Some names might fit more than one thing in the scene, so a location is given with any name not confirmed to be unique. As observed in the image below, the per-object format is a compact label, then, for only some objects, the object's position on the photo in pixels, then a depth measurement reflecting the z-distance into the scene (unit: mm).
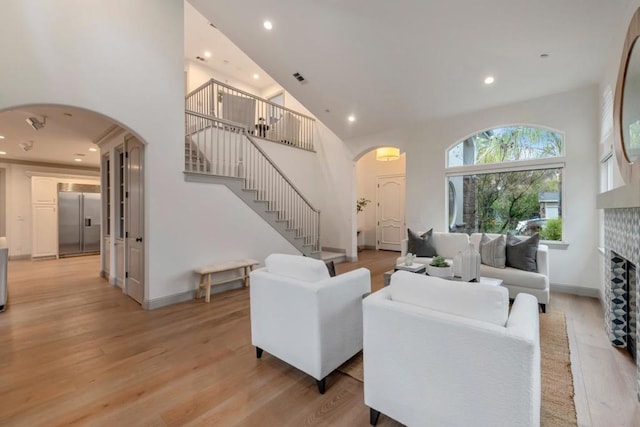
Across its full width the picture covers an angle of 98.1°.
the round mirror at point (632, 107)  2242
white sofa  3461
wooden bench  4023
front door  8398
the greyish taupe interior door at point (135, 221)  3879
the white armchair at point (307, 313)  2004
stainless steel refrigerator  7578
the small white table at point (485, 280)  3113
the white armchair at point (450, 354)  1211
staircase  4861
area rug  1755
